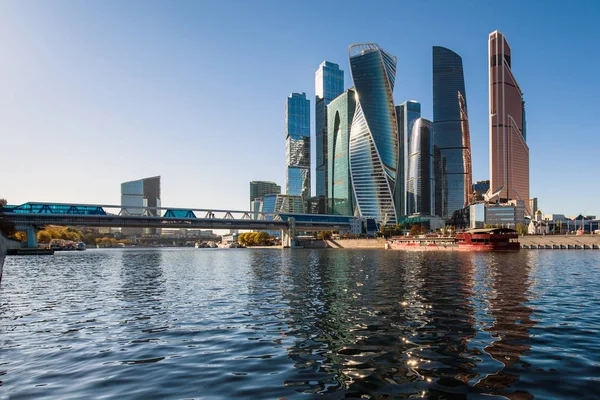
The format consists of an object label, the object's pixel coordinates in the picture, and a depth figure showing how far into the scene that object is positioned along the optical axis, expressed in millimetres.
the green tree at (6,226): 111862
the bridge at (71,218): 158000
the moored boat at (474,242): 137825
